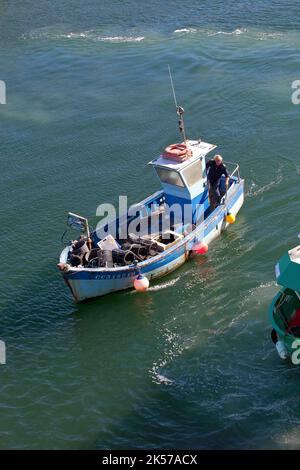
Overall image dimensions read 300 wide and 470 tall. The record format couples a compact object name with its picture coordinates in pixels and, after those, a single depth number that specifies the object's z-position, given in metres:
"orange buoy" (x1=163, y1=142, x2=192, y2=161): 23.88
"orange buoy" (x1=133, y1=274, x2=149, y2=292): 22.31
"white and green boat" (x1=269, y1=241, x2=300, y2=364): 17.91
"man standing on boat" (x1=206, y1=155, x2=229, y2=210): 25.75
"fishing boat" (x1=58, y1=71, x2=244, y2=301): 22.44
